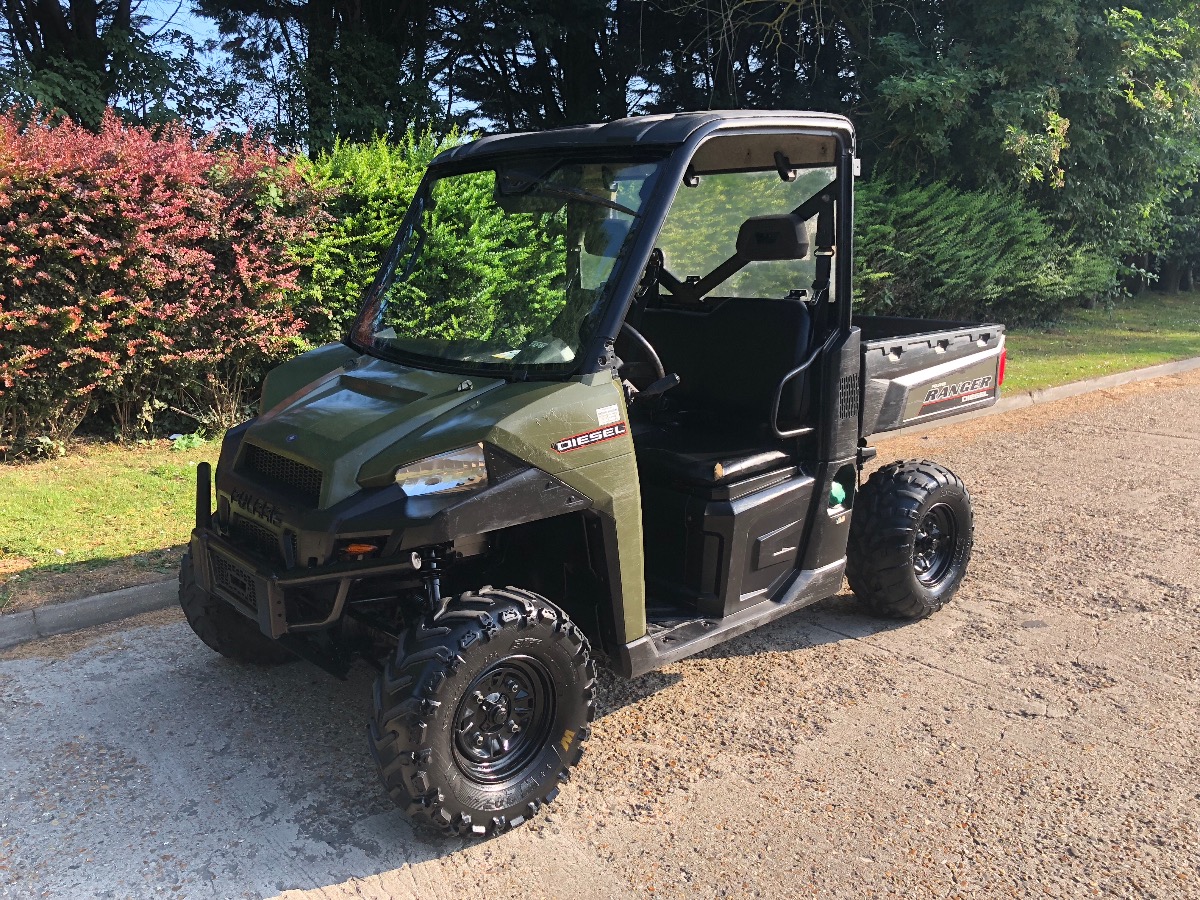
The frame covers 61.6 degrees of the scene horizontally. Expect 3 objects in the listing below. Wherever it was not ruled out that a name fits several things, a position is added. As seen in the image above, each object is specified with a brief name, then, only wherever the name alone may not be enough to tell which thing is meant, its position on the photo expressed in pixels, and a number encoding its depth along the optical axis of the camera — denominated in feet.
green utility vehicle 9.80
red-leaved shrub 20.62
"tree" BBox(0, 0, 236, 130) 34.65
